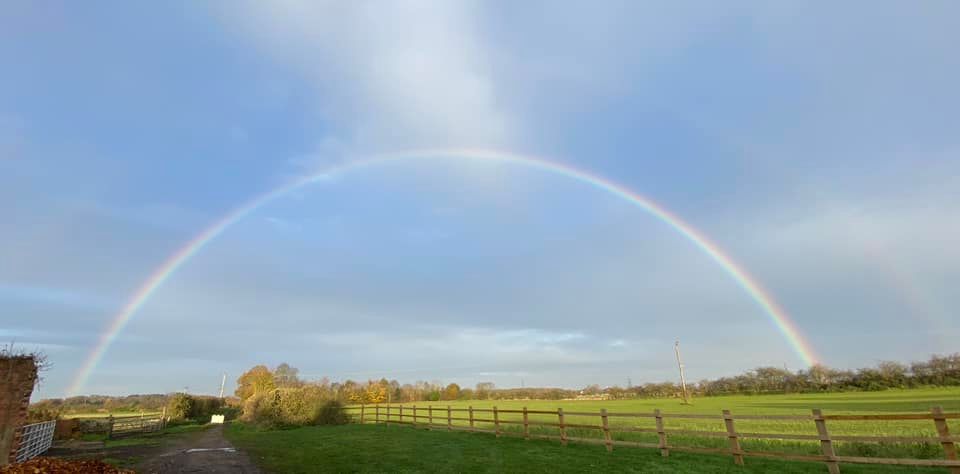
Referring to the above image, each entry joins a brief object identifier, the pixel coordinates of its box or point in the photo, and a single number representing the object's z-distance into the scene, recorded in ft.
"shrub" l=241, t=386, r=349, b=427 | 91.61
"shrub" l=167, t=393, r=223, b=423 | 125.59
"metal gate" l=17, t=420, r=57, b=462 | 42.86
